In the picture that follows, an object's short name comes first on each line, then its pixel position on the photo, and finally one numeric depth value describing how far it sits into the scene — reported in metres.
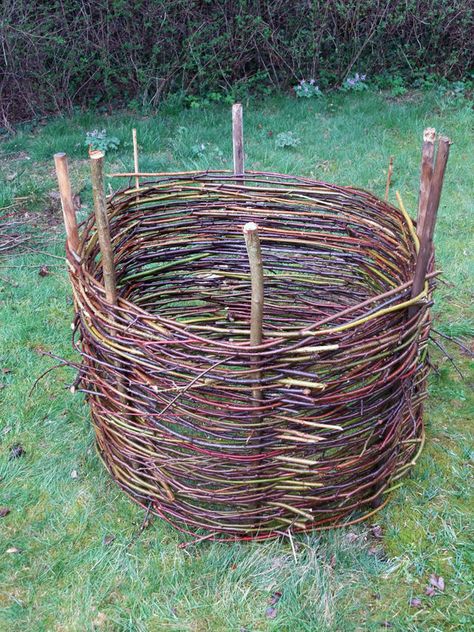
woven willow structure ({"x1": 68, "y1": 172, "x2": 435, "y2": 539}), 2.17
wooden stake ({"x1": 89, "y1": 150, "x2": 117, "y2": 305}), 2.19
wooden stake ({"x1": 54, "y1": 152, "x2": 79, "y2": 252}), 2.42
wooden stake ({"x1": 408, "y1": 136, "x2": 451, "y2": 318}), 2.07
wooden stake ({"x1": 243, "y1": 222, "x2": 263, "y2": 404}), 1.87
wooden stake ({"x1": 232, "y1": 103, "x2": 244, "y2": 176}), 3.26
